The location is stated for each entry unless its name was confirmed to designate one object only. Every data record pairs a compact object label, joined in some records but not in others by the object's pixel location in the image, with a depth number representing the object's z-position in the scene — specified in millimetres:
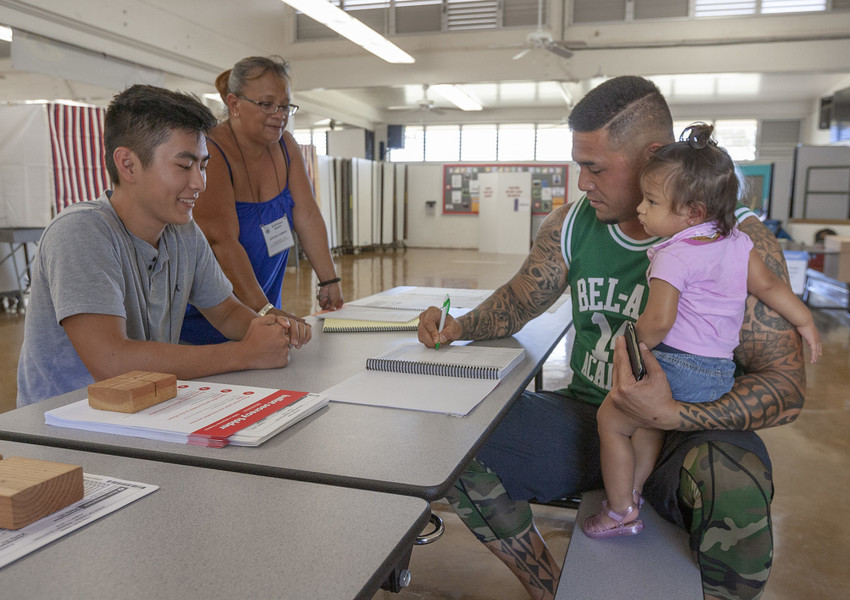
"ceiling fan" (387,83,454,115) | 12443
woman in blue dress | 2168
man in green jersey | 1188
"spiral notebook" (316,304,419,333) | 1988
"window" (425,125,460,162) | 16531
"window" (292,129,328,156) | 16281
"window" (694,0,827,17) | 8461
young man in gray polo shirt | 1329
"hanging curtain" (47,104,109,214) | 6465
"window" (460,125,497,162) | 16312
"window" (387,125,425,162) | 16656
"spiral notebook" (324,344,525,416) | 1213
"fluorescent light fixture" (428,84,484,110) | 11961
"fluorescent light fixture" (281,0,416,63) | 6656
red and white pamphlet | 993
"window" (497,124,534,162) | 16094
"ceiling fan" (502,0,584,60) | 7781
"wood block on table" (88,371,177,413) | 1089
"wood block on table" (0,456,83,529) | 698
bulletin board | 15695
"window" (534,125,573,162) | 15875
